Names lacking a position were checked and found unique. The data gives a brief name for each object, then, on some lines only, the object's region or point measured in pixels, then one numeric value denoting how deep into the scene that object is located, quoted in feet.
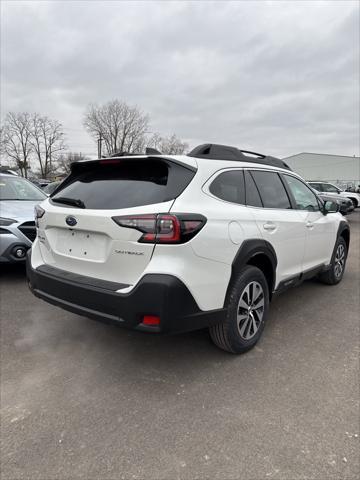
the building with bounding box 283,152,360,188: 180.45
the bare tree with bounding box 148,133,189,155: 173.62
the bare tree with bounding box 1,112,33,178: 186.70
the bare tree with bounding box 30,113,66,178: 197.64
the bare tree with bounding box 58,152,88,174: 217.97
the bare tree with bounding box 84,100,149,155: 148.25
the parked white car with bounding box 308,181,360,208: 60.31
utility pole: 145.12
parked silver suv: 14.92
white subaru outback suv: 7.21
